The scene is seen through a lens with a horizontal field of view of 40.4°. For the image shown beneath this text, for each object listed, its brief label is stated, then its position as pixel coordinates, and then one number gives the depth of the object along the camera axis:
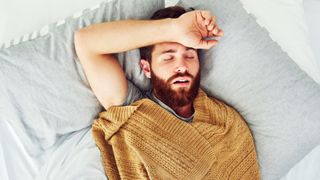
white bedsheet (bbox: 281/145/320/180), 1.15
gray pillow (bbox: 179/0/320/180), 1.03
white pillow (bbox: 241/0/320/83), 1.12
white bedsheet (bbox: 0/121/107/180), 0.96
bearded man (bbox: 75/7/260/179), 0.95
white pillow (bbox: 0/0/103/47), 1.01
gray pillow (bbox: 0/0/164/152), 0.94
